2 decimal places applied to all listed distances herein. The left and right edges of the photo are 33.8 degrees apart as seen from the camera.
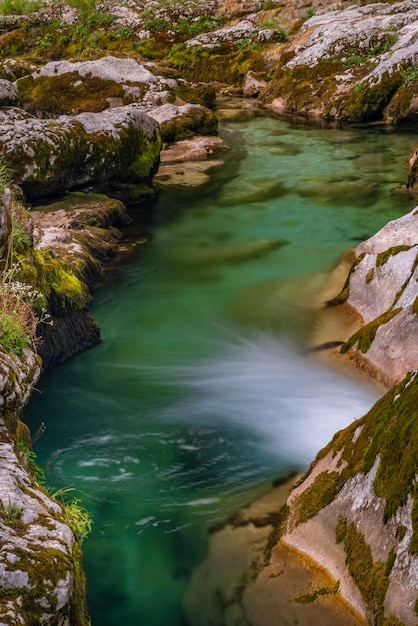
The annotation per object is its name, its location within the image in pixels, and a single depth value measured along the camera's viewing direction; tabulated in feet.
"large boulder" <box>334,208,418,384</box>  20.35
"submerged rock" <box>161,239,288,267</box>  34.01
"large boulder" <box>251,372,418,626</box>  11.30
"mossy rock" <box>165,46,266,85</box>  85.71
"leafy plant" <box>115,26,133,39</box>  105.91
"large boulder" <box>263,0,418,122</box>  61.62
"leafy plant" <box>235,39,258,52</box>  87.81
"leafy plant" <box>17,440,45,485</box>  14.63
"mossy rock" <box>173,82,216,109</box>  61.67
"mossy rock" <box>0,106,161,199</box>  35.68
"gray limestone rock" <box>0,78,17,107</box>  45.80
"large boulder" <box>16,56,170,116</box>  57.52
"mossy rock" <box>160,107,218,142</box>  54.44
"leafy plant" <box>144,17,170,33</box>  103.14
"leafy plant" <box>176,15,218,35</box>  100.16
